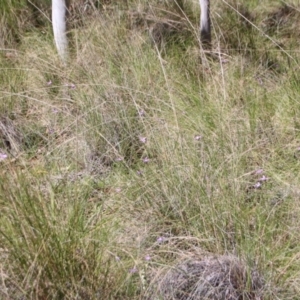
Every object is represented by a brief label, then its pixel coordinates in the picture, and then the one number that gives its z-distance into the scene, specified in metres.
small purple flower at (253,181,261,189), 5.49
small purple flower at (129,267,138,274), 4.34
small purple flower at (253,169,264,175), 5.72
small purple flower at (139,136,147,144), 6.24
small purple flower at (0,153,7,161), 5.21
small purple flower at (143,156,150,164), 5.94
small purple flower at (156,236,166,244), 4.79
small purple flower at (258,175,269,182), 5.60
